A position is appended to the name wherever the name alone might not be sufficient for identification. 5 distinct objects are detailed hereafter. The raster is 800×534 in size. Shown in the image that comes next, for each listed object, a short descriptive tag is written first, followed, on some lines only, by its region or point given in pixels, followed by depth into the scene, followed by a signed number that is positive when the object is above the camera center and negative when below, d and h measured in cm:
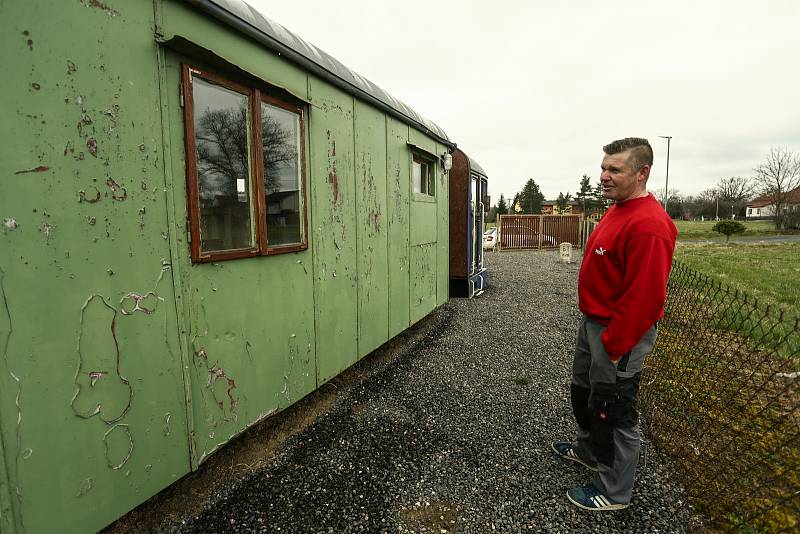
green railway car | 157 -3
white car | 2020 -50
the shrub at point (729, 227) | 2045 -3
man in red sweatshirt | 196 -39
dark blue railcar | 759 +18
